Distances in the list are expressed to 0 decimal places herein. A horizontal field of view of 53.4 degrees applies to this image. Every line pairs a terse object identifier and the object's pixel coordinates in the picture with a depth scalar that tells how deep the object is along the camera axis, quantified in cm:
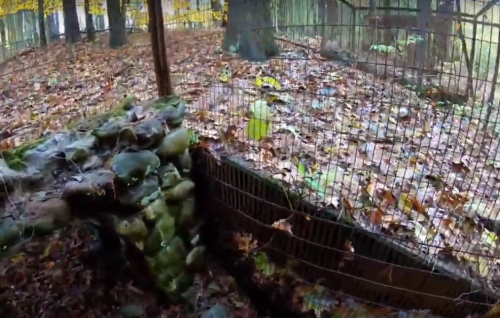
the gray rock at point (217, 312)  278
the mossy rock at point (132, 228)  256
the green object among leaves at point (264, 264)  290
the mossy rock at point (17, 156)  247
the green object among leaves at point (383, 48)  423
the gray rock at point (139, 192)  256
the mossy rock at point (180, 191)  277
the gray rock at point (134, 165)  255
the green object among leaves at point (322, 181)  274
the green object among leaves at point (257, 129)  321
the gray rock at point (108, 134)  273
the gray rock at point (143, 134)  271
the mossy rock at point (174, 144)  279
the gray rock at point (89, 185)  243
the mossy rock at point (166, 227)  271
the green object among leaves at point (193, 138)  305
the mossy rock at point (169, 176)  275
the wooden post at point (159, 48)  332
